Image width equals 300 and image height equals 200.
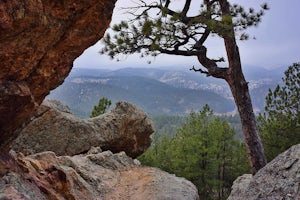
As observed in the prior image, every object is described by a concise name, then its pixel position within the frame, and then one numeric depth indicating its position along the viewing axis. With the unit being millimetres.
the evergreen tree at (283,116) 22781
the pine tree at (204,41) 10078
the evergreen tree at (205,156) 25094
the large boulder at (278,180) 5413
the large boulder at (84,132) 14344
